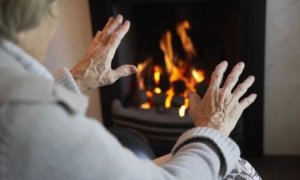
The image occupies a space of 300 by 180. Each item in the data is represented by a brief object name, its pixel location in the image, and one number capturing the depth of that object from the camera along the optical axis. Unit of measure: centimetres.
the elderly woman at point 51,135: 72
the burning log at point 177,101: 230
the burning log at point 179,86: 236
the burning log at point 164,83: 238
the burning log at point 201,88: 227
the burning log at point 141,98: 236
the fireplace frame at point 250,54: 207
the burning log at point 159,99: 234
